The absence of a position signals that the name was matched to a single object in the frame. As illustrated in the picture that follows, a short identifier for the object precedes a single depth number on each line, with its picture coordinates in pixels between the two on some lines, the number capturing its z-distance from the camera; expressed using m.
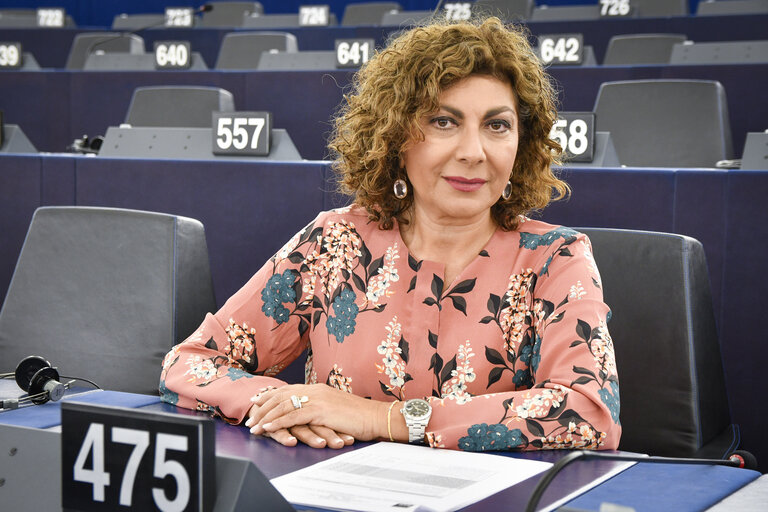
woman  1.15
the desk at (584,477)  0.84
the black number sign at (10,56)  4.96
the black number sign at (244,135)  2.36
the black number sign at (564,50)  4.16
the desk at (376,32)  5.34
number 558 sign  2.16
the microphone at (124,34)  5.54
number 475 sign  0.72
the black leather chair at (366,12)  7.85
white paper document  0.84
